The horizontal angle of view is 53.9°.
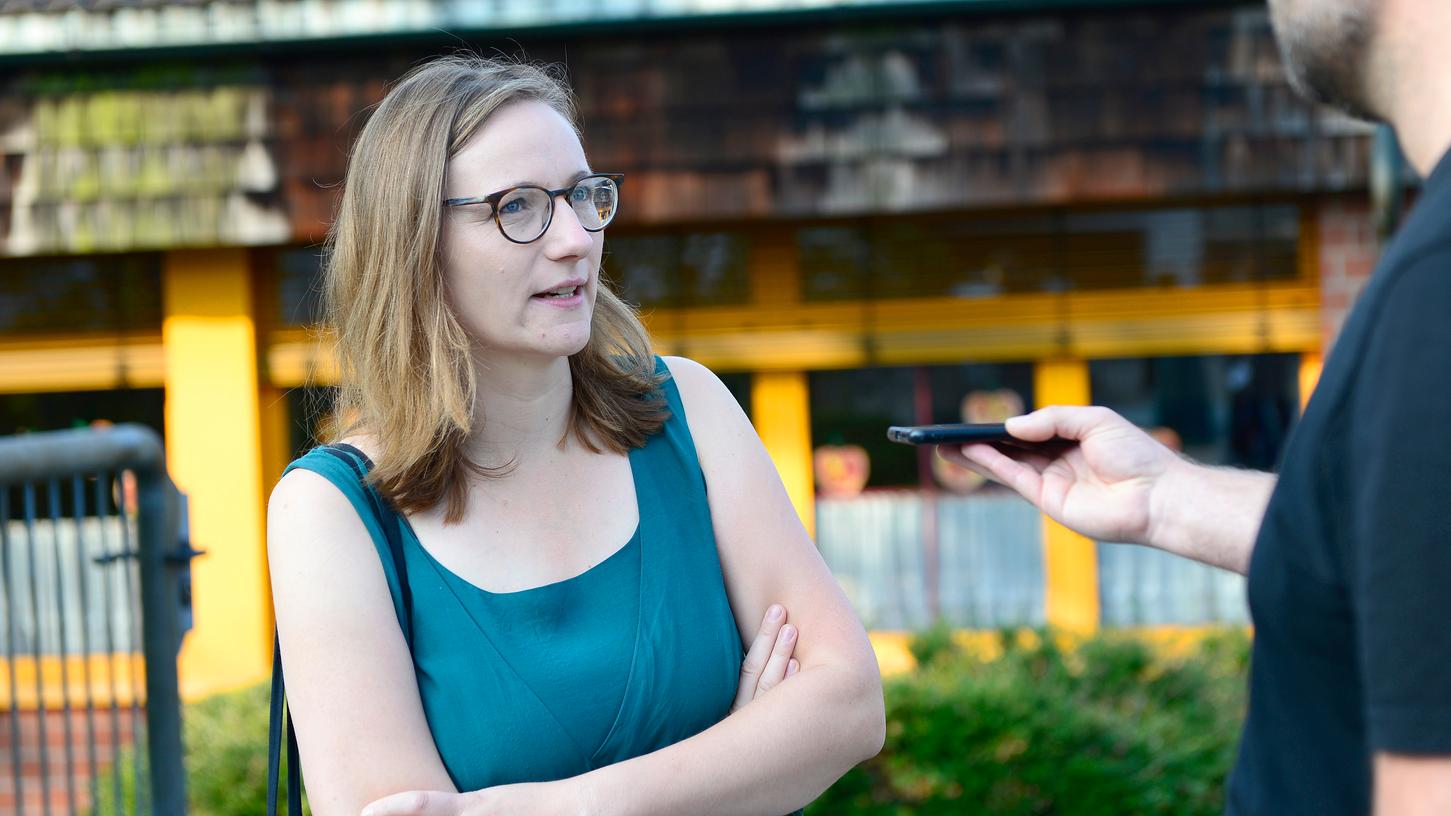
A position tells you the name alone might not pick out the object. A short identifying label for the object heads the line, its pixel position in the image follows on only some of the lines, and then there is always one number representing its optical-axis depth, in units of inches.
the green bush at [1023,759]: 142.2
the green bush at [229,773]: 141.0
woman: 66.9
